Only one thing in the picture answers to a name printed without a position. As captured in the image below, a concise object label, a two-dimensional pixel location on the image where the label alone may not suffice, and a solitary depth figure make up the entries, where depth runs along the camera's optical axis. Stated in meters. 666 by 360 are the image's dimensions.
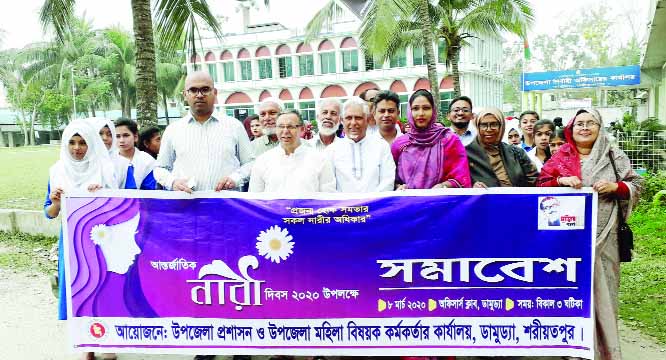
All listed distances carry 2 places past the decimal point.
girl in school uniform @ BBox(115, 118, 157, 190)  4.09
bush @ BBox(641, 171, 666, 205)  8.27
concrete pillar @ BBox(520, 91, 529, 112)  24.36
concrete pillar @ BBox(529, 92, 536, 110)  24.75
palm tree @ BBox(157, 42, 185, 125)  36.38
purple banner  3.25
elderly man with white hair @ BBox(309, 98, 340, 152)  3.96
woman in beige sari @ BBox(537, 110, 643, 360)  3.27
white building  33.09
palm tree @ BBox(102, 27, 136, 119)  37.66
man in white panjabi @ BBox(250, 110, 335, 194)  3.42
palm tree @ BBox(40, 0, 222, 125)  7.08
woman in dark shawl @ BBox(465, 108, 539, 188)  3.59
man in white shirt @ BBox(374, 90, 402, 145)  3.70
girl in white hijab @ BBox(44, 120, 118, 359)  3.57
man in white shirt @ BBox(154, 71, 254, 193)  3.58
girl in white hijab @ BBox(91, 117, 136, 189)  3.82
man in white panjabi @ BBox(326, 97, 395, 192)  3.45
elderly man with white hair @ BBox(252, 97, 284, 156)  4.80
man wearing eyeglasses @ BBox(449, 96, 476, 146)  3.99
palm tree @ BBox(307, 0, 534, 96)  15.15
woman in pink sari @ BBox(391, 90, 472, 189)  3.36
